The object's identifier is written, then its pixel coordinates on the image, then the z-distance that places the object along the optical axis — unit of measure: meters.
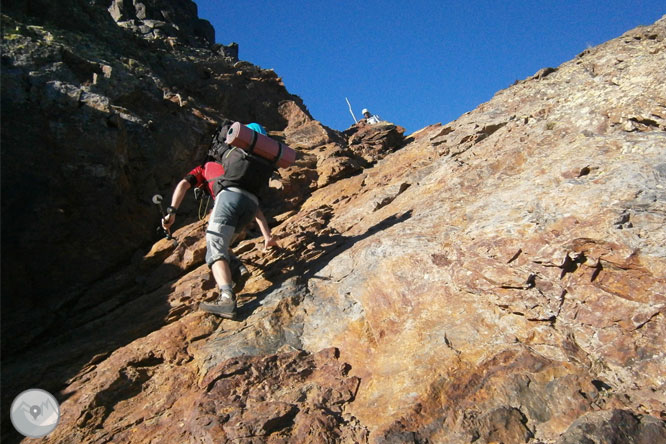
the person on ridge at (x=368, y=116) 20.72
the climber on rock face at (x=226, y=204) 6.81
